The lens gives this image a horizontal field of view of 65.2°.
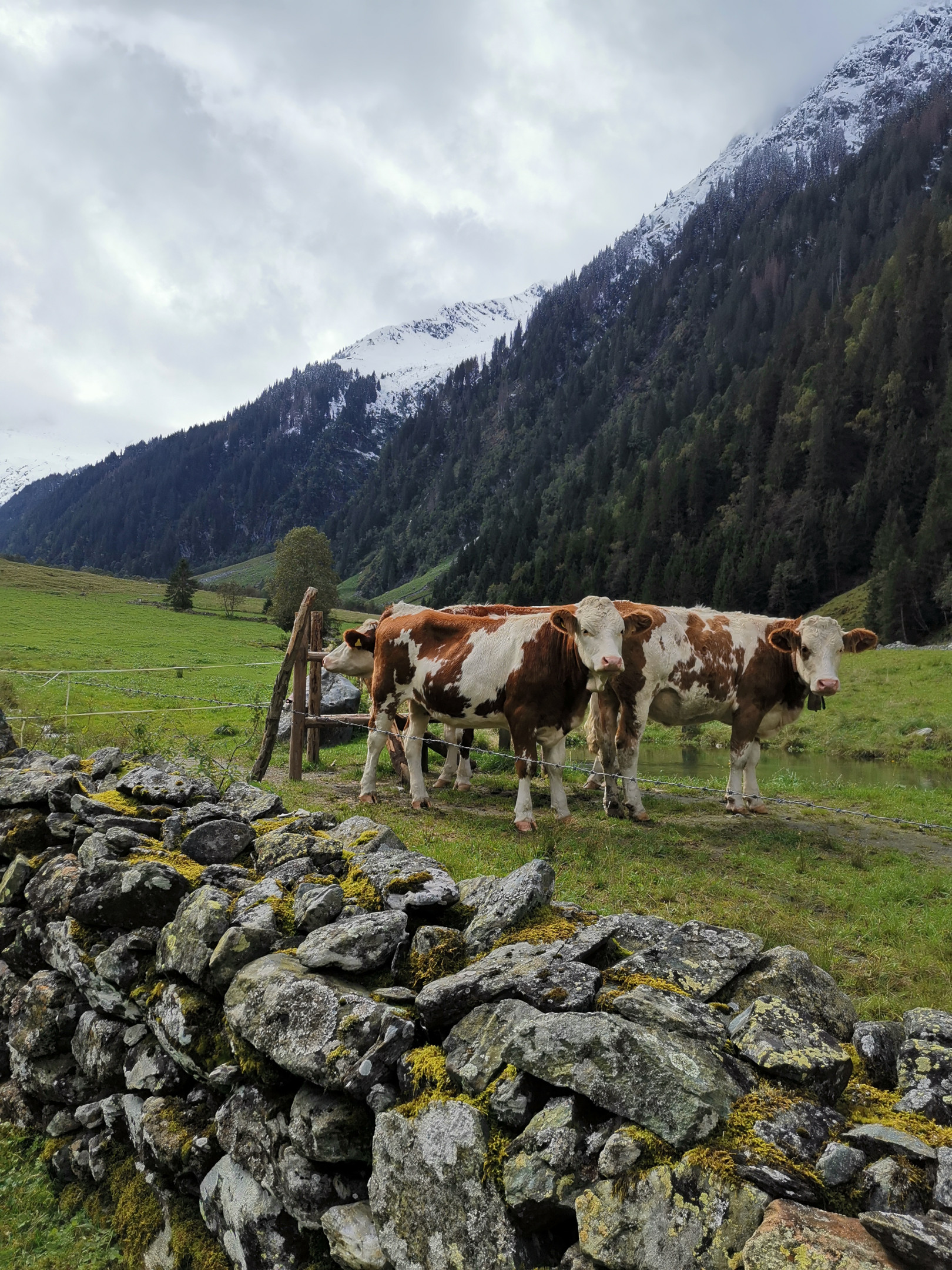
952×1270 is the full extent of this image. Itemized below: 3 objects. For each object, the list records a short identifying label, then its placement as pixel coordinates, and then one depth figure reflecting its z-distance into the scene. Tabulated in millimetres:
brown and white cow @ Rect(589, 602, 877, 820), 12641
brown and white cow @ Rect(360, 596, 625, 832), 10641
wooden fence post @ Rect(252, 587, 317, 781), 13828
